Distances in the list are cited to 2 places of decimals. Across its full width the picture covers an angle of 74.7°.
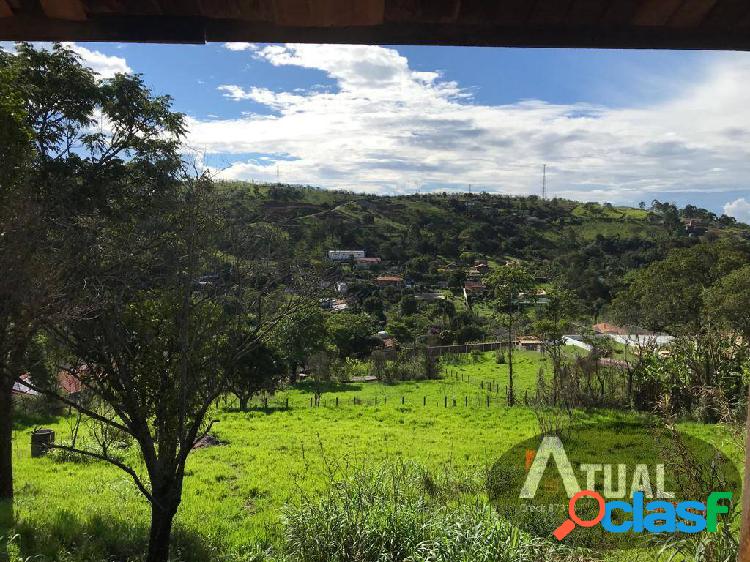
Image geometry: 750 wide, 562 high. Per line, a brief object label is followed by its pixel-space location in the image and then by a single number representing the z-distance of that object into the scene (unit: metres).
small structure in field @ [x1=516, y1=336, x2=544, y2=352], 34.80
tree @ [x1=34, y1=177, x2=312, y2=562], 5.54
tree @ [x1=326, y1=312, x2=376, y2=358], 35.89
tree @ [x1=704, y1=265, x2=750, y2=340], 21.25
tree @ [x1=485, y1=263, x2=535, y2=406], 21.75
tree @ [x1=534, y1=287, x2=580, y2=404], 20.28
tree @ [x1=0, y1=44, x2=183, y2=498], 5.27
